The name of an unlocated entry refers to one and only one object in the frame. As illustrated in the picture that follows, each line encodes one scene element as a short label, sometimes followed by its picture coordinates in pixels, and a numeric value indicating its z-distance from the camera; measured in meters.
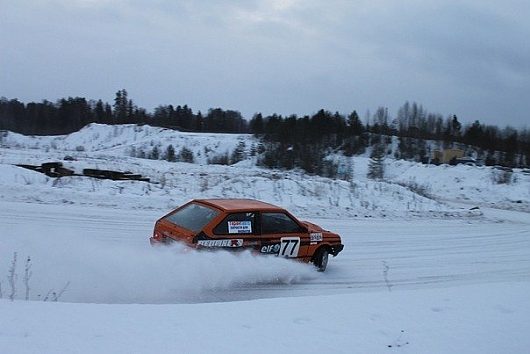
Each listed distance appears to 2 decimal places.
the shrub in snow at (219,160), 70.56
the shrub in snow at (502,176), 38.12
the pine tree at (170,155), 69.69
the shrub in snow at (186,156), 70.72
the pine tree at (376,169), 46.50
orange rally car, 8.90
